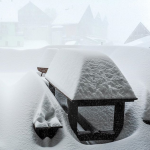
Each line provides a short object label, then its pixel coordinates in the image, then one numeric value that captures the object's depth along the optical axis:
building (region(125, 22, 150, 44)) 23.01
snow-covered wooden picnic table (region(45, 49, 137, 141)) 4.10
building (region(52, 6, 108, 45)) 25.05
